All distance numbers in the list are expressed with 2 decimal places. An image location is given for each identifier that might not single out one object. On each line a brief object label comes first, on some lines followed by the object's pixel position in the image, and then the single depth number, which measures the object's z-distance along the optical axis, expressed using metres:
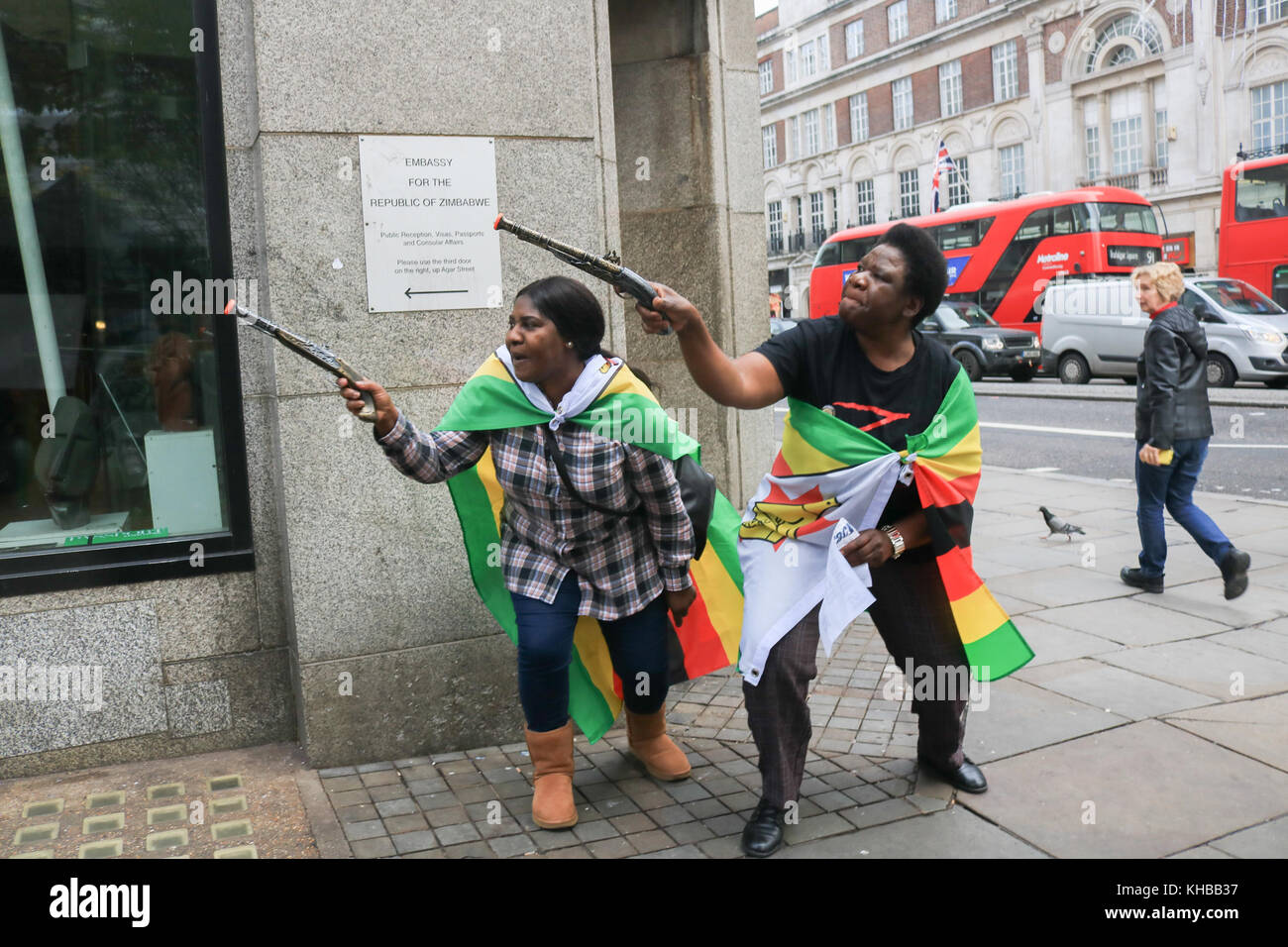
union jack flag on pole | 38.06
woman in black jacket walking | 6.38
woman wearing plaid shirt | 3.68
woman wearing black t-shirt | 3.58
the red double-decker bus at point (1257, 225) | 23.86
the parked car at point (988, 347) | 23.94
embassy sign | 4.32
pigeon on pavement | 8.09
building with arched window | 36.12
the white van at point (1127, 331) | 19.02
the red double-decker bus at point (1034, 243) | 26.08
